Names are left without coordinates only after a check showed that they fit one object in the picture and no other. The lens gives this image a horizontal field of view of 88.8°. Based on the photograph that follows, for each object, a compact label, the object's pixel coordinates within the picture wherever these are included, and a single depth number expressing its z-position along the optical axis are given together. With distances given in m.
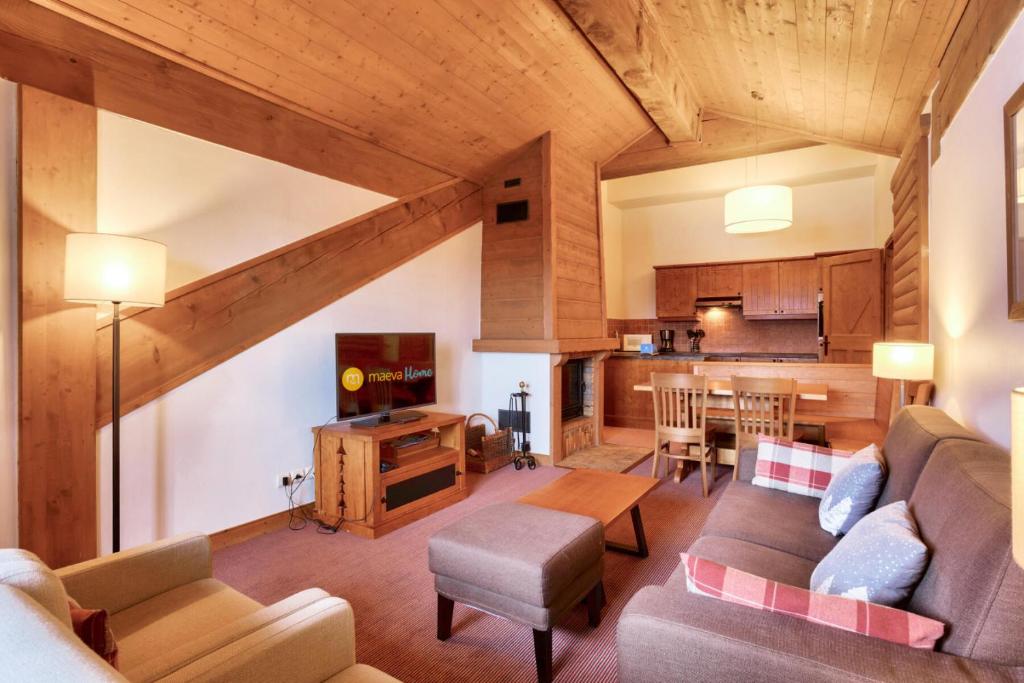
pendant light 4.64
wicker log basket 4.77
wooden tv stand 3.29
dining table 4.11
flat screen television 3.42
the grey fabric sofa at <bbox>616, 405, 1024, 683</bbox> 1.03
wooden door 5.83
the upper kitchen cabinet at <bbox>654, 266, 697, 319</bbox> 7.45
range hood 7.17
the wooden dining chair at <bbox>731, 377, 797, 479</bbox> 3.67
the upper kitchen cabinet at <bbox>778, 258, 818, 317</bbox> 6.72
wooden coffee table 2.54
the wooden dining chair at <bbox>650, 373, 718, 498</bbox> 4.01
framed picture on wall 1.76
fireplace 5.67
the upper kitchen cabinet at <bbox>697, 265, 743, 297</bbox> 7.16
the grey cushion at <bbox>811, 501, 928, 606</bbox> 1.29
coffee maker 7.64
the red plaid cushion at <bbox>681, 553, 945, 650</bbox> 1.13
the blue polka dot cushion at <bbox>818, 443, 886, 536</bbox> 2.08
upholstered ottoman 1.86
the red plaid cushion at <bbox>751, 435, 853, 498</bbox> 2.58
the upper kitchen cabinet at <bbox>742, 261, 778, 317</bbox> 6.96
